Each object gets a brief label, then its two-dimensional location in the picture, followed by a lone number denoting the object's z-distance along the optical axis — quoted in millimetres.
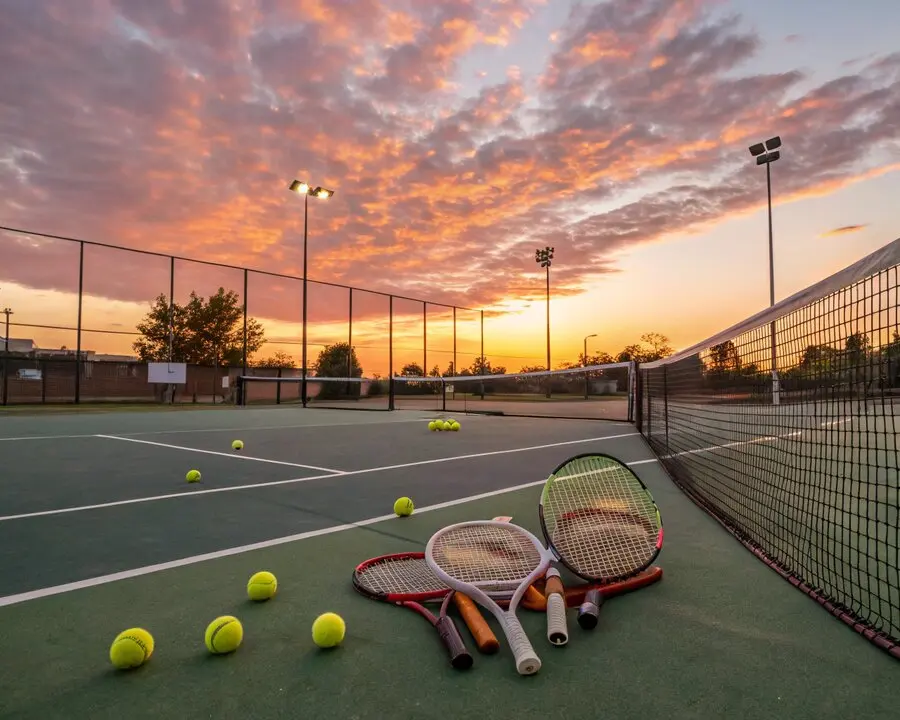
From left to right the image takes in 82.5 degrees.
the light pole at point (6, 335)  25361
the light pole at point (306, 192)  30812
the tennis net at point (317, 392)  34094
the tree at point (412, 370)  40406
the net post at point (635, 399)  12613
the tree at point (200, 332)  31234
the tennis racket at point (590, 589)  2326
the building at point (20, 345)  25797
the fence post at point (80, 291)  27234
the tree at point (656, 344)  84938
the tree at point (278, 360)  36375
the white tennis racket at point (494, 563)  2020
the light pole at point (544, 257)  47156
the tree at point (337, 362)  36844
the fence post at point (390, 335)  39156
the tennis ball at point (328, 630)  2020
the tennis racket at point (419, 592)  1948
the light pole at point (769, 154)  21484
